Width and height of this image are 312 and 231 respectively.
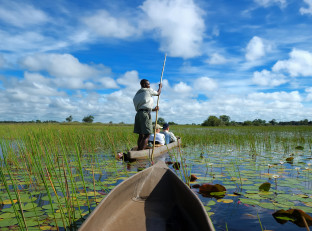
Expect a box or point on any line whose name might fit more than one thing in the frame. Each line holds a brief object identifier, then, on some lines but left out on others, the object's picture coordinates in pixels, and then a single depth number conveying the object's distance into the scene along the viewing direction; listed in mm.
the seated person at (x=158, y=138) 6703
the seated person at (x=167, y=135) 7496
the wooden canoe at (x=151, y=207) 1712
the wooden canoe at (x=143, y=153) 5230
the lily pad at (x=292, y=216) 1996
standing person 5598
